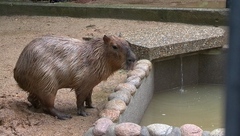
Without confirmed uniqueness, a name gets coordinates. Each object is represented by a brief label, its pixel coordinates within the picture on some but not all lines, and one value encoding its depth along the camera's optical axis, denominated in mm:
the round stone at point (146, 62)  4801
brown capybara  3494
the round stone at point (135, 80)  4117
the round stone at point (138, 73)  4340
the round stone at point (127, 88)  3861
